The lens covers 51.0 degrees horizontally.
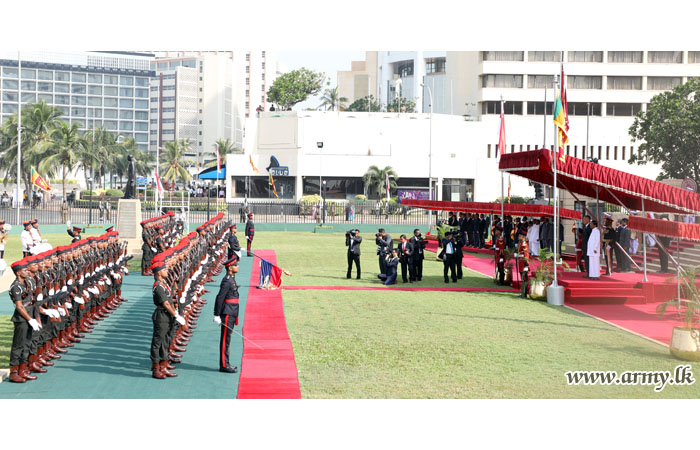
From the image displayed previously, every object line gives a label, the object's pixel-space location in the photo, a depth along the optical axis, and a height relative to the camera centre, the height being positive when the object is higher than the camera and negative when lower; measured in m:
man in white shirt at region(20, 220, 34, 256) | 22.14 -1.19
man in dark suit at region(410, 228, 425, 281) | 23.53 -1.66
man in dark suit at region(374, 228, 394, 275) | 22.98 -1.37
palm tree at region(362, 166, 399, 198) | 73.31 +2.35
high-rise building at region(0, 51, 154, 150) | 150.75 +23.34
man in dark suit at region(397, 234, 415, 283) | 23.47 -1.71
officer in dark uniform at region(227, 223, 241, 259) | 23.80 -1.46
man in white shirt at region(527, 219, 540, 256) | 29.50 -1.39
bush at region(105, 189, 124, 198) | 78.52 +0.70
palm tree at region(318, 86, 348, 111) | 110.31 +15.58
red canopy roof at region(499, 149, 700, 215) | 18.14 +0.55
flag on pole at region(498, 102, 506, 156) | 31.97 +2.97
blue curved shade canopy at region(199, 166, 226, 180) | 78.00 +2.79
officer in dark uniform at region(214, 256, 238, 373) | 11.63 -1.82
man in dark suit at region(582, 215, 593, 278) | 20.79 -0.84
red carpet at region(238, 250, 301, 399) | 10.59 -2.69
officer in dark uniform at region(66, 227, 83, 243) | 20.67 -0.97
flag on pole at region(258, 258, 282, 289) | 20.98 -2.22
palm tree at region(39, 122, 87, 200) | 66.84 +4.71
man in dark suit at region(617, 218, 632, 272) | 23.44 -1.36
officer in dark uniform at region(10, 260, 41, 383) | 10.95 -1.98
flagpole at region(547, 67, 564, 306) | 19.39 -2.36
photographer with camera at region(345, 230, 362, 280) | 23.25 -1.50
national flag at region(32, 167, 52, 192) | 47.66 +1.04
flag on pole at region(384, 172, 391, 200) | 68.68 +1.37
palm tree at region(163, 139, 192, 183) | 108.31 +5.45
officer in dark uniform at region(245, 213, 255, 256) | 30.07 -1.23
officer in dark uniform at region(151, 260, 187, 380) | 11.20 -1.89
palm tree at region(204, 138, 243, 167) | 119.32 +8.38
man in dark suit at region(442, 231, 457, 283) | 23.55 -1.67
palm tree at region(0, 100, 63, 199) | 68.19 +6.38
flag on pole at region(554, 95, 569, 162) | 19.80 +2.16
